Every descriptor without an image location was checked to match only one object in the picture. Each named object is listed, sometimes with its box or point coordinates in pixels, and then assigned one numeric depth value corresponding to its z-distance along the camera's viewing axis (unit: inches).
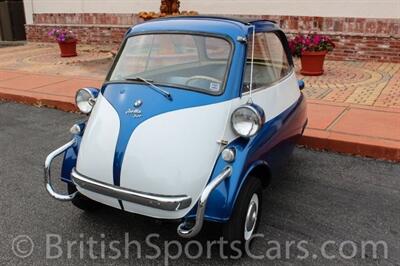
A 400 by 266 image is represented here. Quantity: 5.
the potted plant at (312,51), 304.7
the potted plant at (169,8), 370.3
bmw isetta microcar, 108.1
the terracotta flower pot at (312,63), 304.2
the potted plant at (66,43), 422.9
